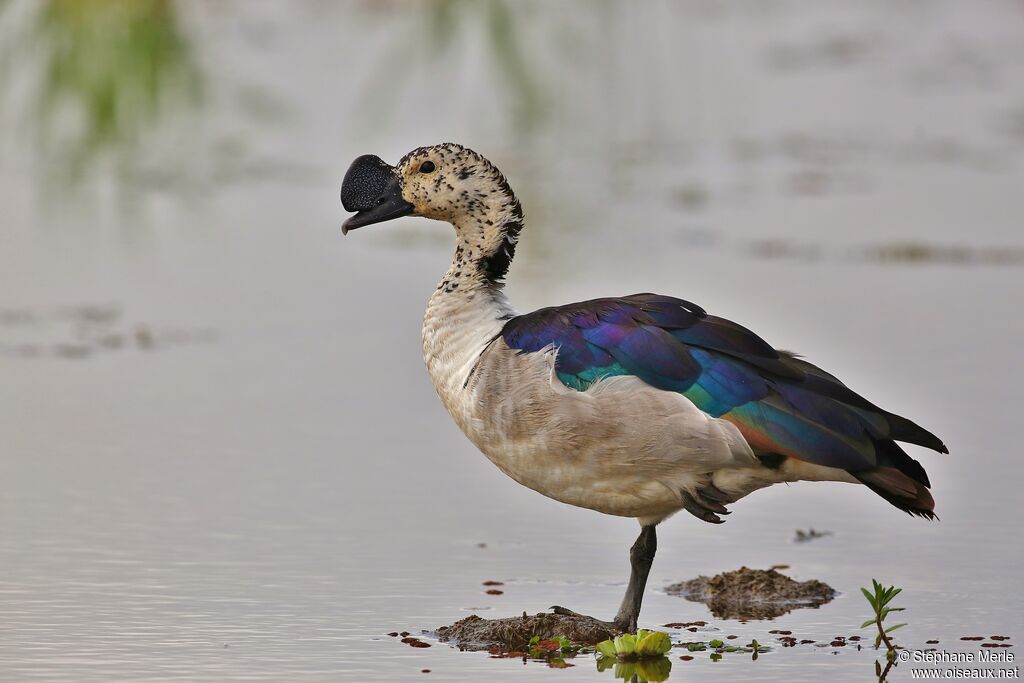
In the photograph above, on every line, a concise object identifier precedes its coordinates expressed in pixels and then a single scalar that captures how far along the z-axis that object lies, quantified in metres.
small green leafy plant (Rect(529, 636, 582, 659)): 12.87
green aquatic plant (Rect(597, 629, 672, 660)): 12.56
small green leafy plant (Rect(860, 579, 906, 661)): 12.63
